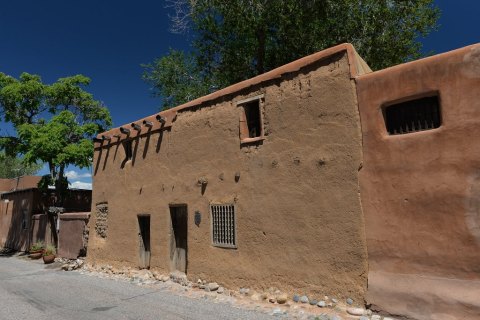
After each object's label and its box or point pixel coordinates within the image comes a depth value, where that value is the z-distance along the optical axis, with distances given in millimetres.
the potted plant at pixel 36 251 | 16828
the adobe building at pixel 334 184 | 5488
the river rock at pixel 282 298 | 7172
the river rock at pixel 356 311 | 6089
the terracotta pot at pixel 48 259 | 15117
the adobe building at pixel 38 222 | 15086
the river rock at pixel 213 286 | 8617
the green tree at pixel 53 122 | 17094
